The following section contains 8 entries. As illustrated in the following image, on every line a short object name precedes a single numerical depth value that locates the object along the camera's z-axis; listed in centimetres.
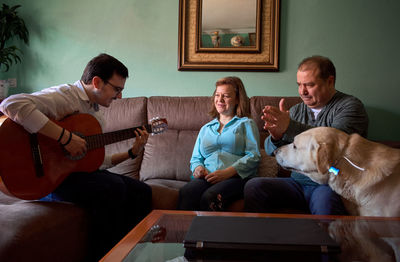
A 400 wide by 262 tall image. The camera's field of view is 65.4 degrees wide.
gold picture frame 269
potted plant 279
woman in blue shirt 174
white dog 125
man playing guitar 135
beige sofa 128
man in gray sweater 154
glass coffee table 82
